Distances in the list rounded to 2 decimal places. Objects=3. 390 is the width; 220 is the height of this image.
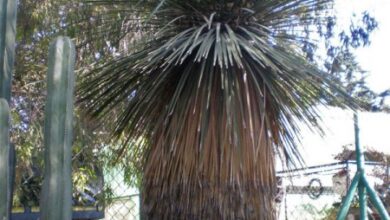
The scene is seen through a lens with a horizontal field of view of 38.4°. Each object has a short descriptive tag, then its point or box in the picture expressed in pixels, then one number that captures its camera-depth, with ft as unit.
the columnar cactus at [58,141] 8.20
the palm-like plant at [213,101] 8.82
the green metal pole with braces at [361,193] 10.46
